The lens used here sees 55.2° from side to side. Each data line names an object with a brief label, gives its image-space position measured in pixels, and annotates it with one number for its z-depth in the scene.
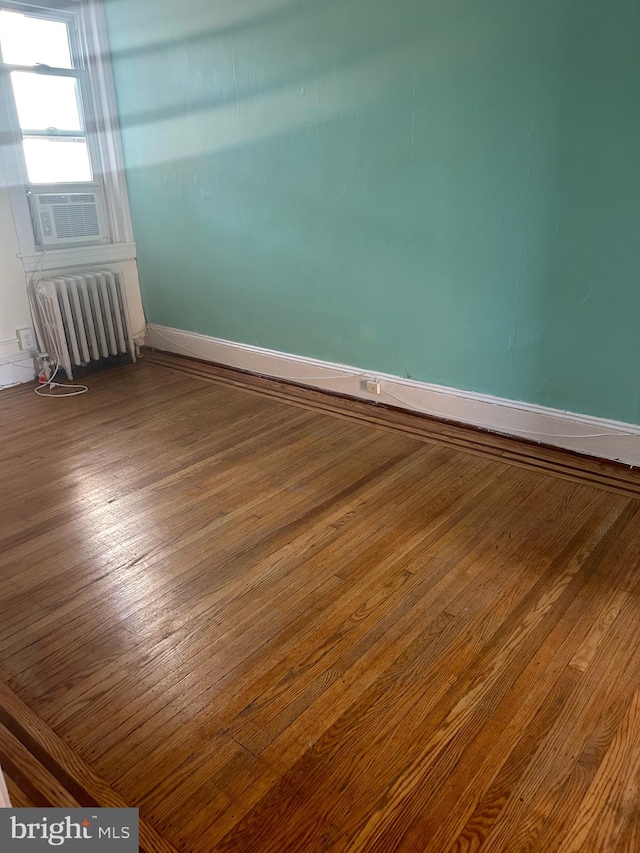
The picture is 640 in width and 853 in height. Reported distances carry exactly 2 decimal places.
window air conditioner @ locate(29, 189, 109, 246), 4.00
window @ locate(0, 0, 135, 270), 3.75
